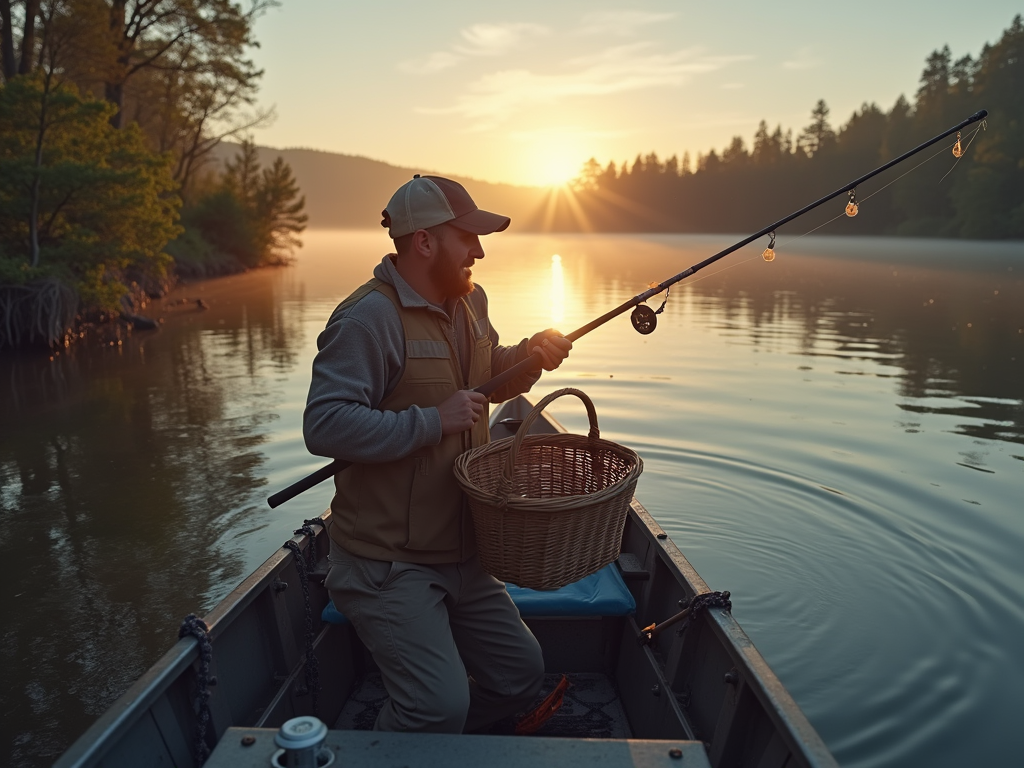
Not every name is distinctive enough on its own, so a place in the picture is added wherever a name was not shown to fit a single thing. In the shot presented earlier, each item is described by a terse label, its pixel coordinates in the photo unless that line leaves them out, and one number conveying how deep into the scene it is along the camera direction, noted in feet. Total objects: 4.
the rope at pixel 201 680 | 9.18
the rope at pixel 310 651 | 11.79
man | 9.04
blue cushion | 12.52
